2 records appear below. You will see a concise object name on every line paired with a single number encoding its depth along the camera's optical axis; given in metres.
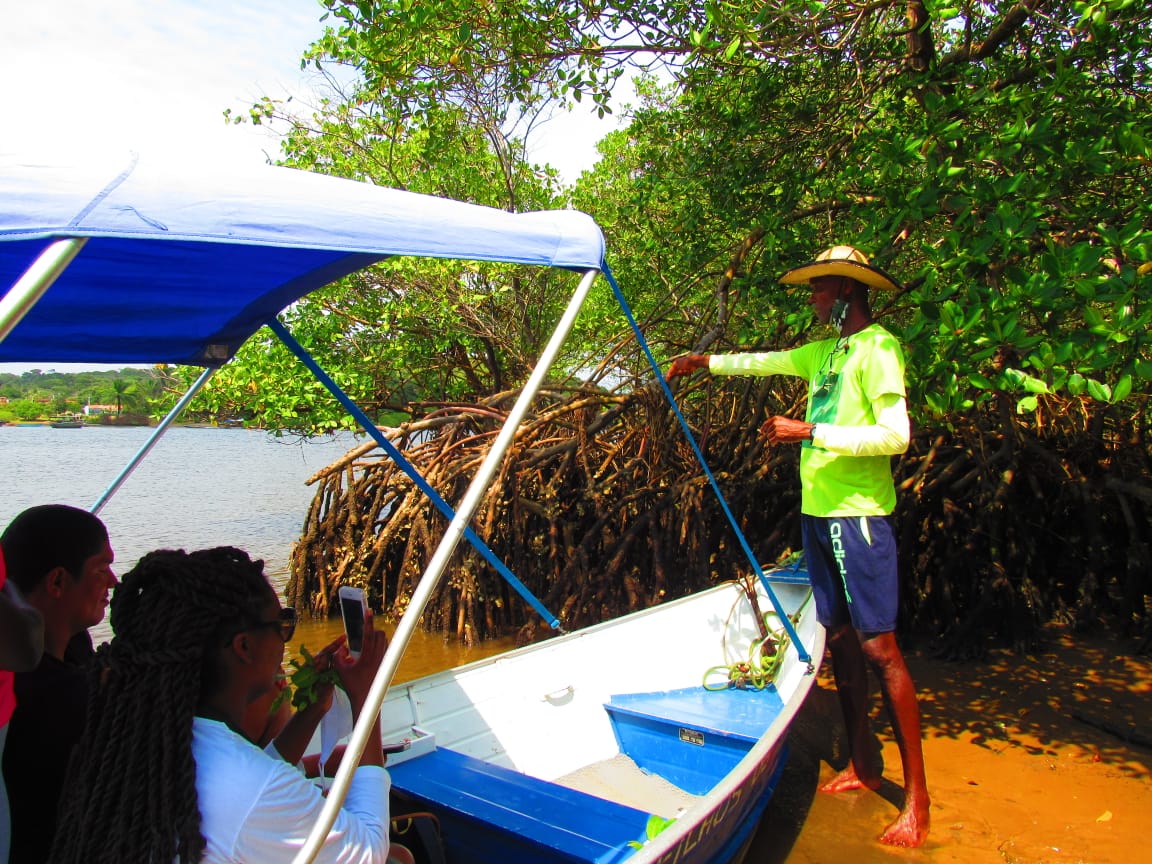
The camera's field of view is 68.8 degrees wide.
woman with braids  1.29
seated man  1.57
